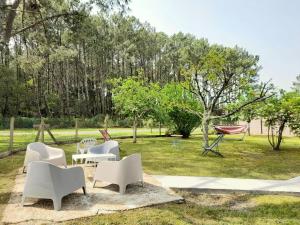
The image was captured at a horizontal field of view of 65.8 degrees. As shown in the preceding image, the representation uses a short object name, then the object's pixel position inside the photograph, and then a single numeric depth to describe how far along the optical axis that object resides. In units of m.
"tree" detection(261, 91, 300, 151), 9.15
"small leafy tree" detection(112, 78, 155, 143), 12.01
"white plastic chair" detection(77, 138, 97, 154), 7.10
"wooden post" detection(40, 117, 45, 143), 8.86
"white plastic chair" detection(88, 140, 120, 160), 6.02
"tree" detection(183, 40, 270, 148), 8.45
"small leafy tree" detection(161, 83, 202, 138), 12.54
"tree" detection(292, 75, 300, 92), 36.12
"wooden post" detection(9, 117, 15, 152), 7.75
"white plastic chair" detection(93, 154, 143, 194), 4.08
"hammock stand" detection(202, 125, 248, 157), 9.18
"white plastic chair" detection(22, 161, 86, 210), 3.50
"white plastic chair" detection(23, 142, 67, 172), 5.27
